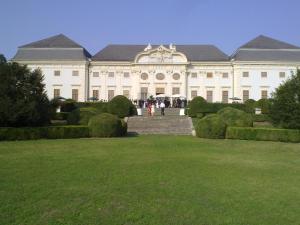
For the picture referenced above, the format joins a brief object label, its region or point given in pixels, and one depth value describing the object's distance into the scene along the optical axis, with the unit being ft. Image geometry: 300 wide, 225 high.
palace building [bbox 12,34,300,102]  122.61
